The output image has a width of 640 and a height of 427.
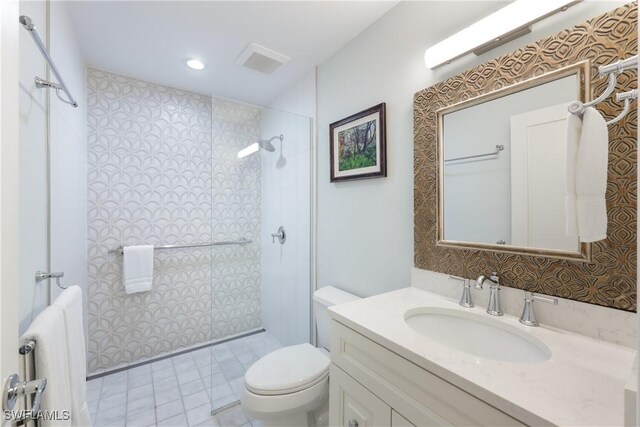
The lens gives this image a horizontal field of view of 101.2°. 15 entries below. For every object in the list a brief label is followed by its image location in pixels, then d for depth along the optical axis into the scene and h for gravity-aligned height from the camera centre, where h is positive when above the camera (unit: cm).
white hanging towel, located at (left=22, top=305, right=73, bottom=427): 77 -46
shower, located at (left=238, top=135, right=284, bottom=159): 206 +53
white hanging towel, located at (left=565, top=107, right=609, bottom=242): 72 +11
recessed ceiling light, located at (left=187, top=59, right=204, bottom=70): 194 +113
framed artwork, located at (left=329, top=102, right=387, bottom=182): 153 +43
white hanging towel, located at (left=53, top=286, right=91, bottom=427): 101 -55
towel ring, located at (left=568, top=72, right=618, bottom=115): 67 +30
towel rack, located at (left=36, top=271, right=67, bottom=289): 100 -24
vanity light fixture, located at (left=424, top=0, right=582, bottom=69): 92 +71
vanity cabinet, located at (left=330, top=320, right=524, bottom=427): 65 -54
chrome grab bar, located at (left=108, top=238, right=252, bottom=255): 215 -24
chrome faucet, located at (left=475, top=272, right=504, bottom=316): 101 -33
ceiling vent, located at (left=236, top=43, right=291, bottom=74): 178 +112
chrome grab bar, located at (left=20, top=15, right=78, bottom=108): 83 +59
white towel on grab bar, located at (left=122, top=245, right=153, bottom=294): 213 -44
